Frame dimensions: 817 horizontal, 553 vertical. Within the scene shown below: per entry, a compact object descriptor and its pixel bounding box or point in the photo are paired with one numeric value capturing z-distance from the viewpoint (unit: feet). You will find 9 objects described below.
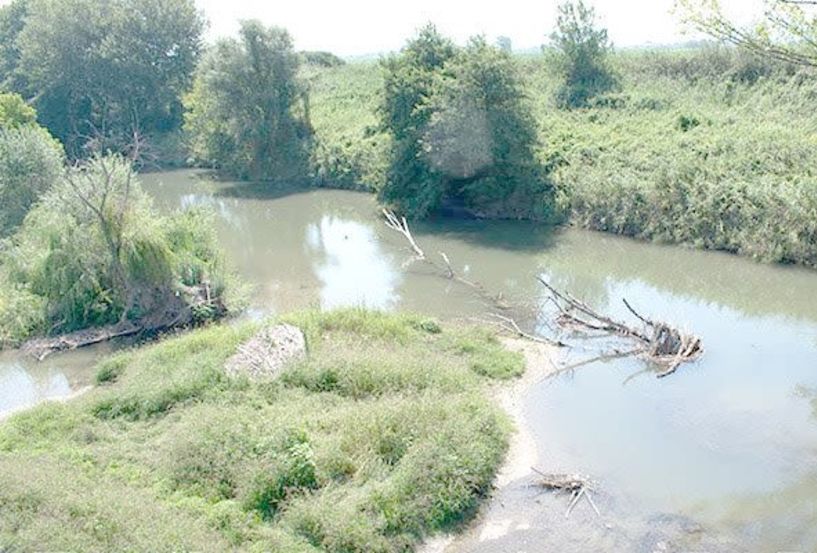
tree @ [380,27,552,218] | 85.51
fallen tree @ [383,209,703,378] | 50.93
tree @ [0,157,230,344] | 58.03
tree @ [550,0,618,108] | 116.57
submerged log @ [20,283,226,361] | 56.29
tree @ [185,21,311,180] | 118.52
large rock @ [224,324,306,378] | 44.78
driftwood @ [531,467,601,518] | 36.55
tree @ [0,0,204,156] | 144.25
